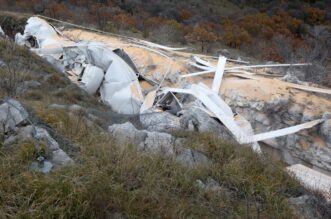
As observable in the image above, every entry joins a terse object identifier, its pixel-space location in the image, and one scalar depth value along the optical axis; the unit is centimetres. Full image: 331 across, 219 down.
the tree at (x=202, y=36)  1780
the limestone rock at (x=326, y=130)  695
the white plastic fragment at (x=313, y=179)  471
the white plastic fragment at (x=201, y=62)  920
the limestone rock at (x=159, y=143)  444
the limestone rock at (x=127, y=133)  450
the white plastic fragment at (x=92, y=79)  848
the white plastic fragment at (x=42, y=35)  1055
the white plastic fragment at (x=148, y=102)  769
